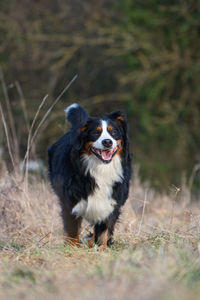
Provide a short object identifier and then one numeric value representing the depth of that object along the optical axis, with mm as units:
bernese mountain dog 10258
